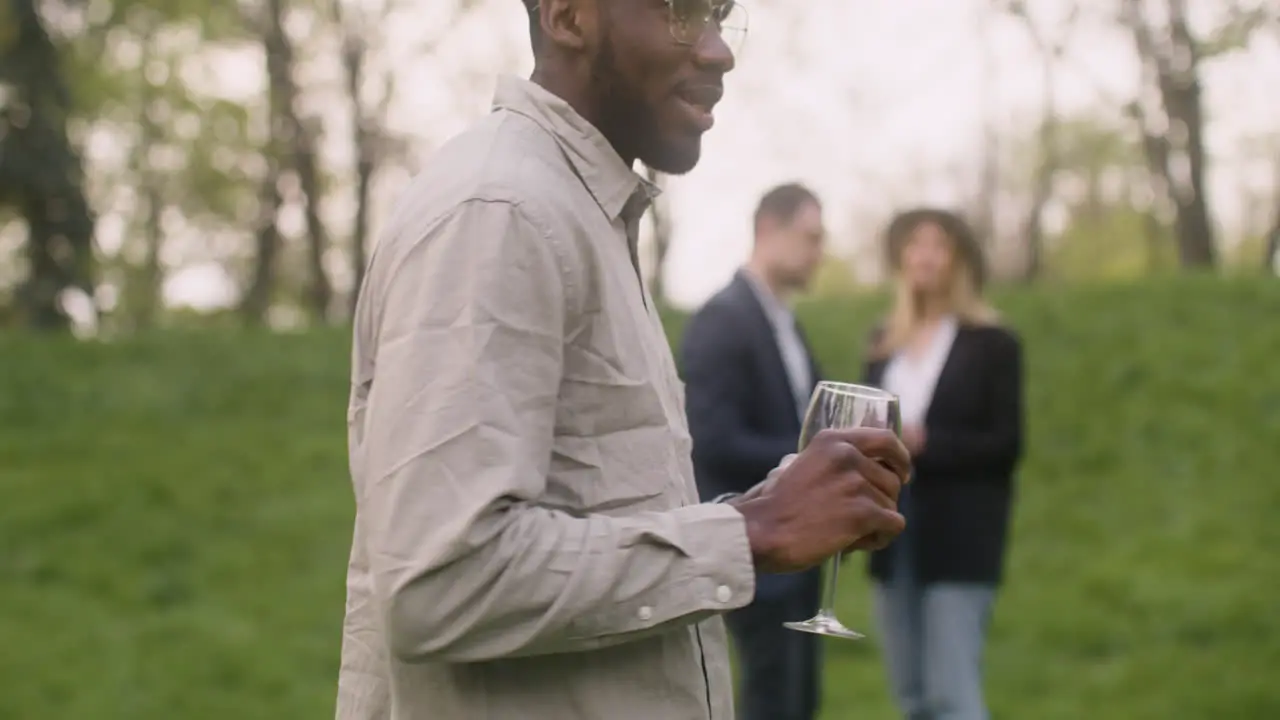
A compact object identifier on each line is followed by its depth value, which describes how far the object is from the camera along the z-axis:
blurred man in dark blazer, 5.21
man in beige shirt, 1.67
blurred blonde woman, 5.51
